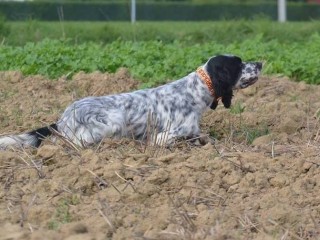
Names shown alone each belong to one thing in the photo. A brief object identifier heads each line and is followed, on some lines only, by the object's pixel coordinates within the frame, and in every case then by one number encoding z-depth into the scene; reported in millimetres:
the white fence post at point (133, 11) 30172
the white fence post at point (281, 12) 30906
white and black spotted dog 9445
